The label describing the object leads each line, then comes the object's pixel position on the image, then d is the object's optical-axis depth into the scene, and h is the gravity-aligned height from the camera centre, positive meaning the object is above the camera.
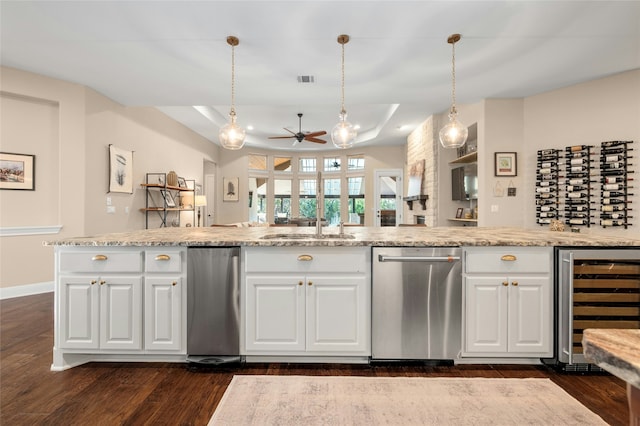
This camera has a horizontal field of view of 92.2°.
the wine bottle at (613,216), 3.94 -0.03
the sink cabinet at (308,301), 2.18 -0.63
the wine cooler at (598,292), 2.11 -0.54
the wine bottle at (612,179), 3.97 +0.45
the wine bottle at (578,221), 4.26 -0.11
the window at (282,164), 10.43 +1.63
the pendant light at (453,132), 3.32 +0.87
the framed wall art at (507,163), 4.88 +0.79
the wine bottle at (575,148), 4.27 +0.92
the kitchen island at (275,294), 2.17 -0.58
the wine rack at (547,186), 4.55 +0.40
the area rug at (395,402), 1.65 -1.11
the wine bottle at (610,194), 3.96 +0.26
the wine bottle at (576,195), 4.27 +0.26
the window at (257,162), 10.03 +1.65
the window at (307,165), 10.47 +1.60
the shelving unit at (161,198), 5.77 +0.28
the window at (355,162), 9.93 +1.63
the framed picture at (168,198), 6.13 +0.27
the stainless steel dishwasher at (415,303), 2.17 -0.64
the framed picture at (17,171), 3.95 +0.52
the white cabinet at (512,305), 2.17 -0.65
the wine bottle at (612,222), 3.94 -0.11
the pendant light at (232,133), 3.29 +0.84
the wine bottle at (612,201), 3.96 +0.16
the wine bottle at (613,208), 3.96 +0.07
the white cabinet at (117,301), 2.17 -0.63
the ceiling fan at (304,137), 6.63 +1.64
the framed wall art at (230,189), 9.58 +0.70
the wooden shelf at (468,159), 5.24 +0.98
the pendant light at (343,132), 3.45 +0.90
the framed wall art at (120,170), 4.86 +0.68
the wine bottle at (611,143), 3.95 +0.91
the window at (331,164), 10.23 +1.61
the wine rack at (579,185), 4.25 +0.39
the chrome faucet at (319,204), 2.52 +0.07
